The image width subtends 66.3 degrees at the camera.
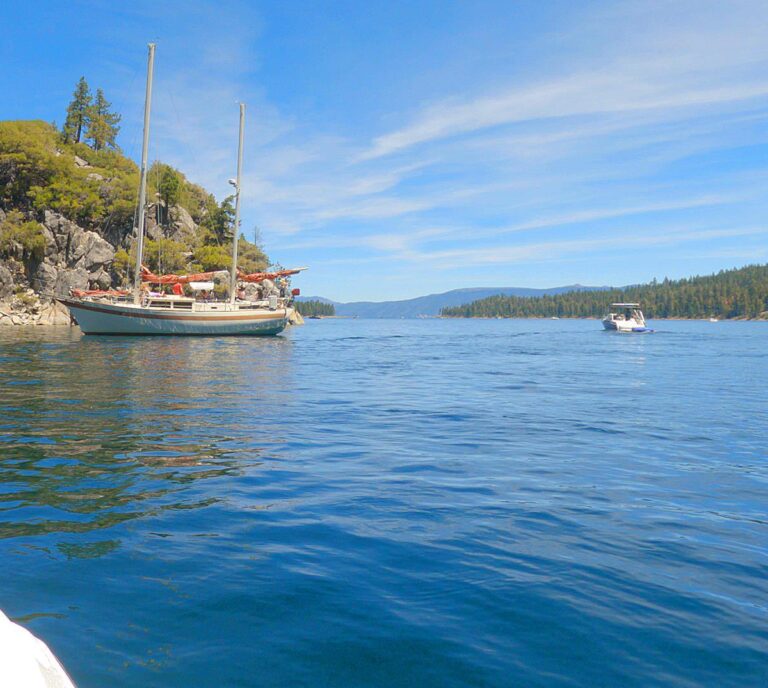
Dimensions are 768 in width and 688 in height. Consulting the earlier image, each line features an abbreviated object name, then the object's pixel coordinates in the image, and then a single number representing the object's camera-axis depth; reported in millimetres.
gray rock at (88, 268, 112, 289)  65375
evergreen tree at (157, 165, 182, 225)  77875
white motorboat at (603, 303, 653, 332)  74500
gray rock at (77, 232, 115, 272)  65500
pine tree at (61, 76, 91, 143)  90250
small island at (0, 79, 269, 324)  63250
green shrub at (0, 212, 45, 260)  62281
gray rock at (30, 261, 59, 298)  63469
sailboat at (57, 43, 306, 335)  40812
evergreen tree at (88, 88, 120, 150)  91938
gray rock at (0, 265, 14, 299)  60022
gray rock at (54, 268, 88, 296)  63500
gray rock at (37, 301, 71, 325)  60594
